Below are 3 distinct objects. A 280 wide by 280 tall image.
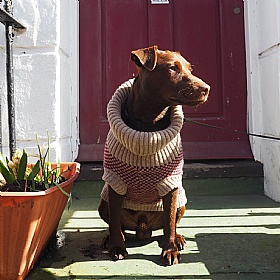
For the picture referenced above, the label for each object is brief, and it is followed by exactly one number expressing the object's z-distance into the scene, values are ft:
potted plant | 4.85
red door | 11.00
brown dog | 5.94
